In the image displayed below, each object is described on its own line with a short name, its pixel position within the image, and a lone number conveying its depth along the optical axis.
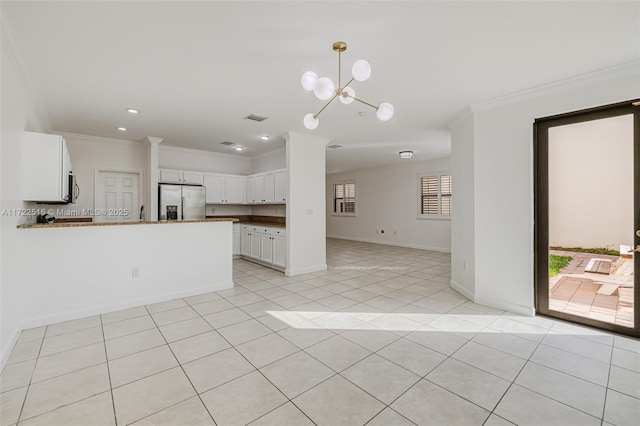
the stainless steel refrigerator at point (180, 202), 5.75
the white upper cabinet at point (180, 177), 5.96
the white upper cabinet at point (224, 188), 6.60
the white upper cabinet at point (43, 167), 2.95
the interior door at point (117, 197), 5.45
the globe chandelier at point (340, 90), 1.98
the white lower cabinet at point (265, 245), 5.30
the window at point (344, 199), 10.30
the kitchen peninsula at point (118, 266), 3.03
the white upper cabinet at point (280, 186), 5.80
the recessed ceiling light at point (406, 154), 6.67
